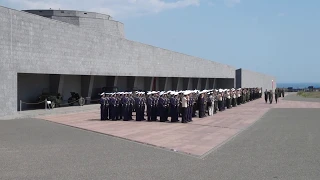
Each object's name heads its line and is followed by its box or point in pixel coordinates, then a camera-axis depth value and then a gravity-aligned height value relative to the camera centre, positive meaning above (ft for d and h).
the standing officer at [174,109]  48.58 -3.20
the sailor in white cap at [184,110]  47.53 -3.28
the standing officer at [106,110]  51.71 -3.63
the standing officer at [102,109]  51.63 -3.44
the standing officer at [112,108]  51.34 -3.26
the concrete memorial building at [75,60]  56.14 +7.78
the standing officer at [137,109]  50.61 -3.35
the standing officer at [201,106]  55.92 -3.10
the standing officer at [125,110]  50.72 -3.53
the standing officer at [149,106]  50.30 -2.83
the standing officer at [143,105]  50.72 -2.68
